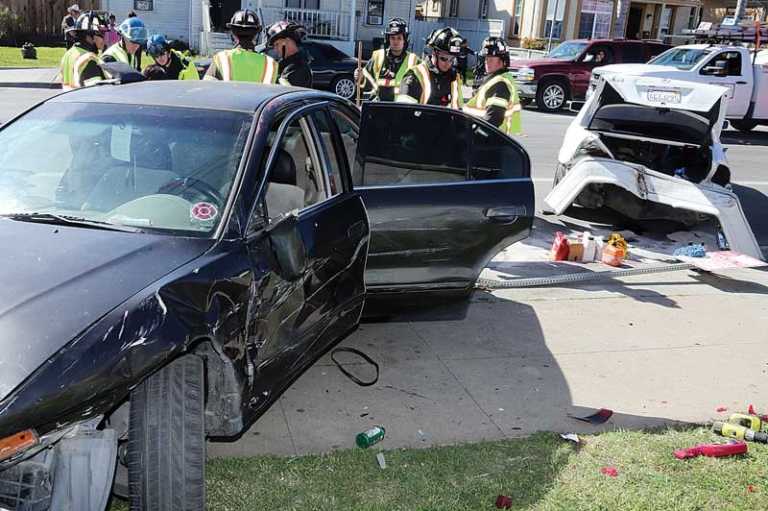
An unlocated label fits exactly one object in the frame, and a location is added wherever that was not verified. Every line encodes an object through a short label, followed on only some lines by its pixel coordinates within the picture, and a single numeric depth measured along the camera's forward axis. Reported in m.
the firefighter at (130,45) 7.22
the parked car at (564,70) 19.70
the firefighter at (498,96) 7.25
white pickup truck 17.03
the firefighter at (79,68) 7.07
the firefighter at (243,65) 6.63
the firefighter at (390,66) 8.03
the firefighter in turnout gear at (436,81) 7.71
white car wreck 7.62
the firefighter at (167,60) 7.74
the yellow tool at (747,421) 4.29
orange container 7.34
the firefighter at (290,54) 7.23
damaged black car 2.54
